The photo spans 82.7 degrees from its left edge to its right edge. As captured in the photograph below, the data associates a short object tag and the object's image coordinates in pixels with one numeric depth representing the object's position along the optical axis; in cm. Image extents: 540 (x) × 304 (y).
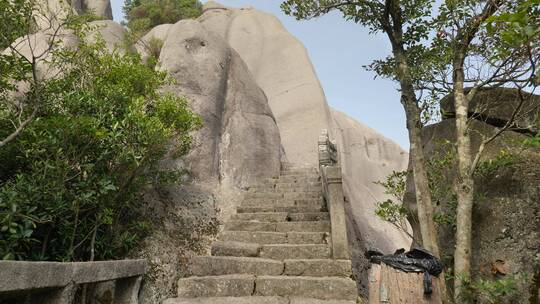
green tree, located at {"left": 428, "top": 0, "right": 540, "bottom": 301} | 472
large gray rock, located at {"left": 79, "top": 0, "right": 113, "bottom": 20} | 2028
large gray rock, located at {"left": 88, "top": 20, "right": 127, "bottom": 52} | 1231
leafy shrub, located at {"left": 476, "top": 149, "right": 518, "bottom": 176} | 513
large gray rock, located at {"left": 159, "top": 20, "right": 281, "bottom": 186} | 912
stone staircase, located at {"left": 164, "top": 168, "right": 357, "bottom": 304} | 392
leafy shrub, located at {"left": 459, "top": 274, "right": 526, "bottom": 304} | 382
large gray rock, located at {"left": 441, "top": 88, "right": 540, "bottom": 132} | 641
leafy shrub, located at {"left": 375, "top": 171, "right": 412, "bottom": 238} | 582
